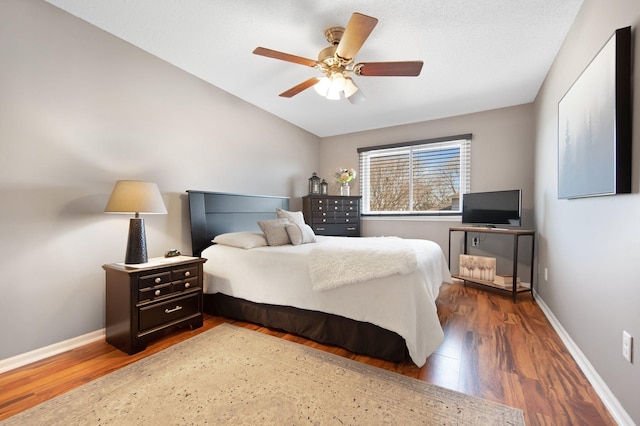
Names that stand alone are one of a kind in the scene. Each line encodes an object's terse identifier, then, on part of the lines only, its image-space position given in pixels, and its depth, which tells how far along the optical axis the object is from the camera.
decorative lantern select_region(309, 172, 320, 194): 4.80
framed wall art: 1.34
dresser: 4.46
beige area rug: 1.37
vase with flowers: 4.66
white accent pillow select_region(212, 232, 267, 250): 2.74
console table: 3.16
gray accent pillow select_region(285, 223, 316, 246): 2.99
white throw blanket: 1.89
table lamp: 2.06
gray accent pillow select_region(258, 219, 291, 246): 2.92
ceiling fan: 1.76
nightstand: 2.02
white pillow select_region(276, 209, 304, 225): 3.36
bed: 1.83
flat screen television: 3.39
